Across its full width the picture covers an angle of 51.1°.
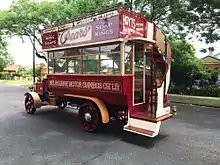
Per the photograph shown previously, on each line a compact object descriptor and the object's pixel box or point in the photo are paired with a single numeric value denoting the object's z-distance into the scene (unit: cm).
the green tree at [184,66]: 1293
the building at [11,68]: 6084
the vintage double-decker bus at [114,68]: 584
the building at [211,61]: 2350
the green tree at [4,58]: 6121
